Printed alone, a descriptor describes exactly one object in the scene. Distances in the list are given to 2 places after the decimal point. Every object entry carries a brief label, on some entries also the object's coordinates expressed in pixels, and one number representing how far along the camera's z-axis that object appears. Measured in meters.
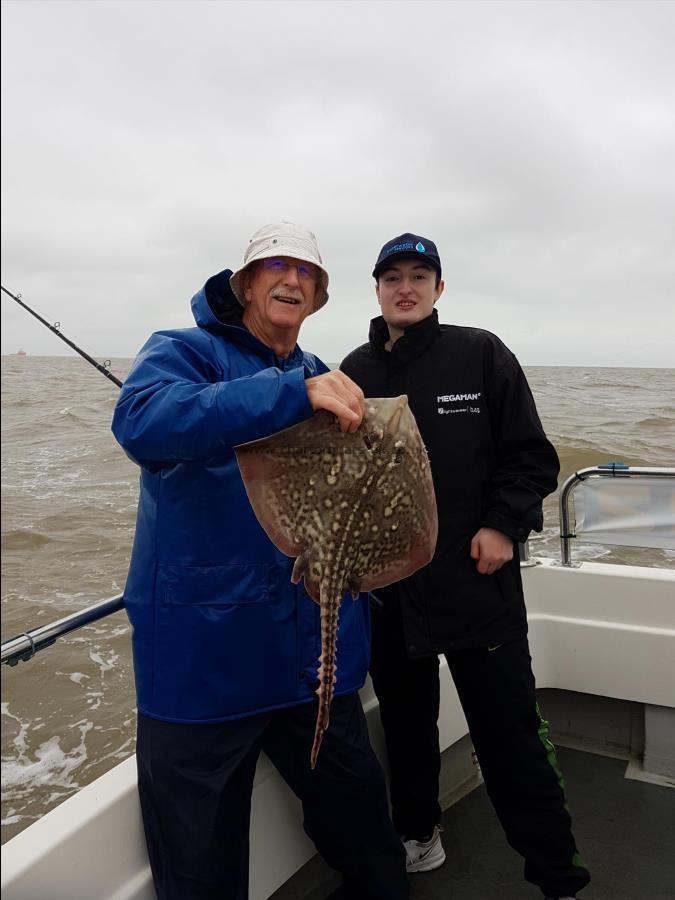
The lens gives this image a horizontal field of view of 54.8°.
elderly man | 1.79
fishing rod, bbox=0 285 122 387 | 3.17
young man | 2.41
